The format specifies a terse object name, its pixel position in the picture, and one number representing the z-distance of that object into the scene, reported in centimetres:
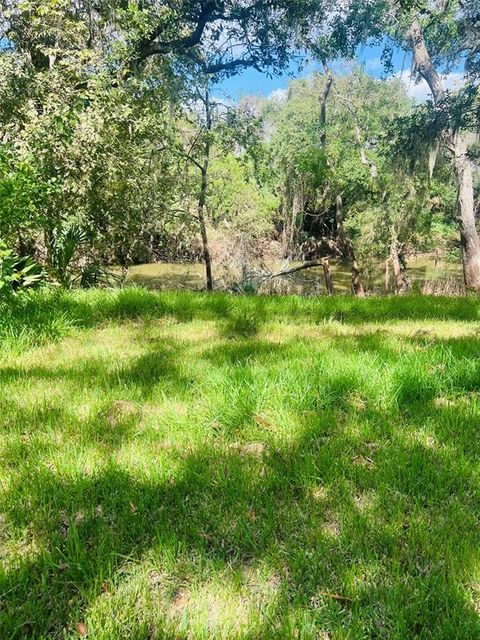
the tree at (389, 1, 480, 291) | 938
